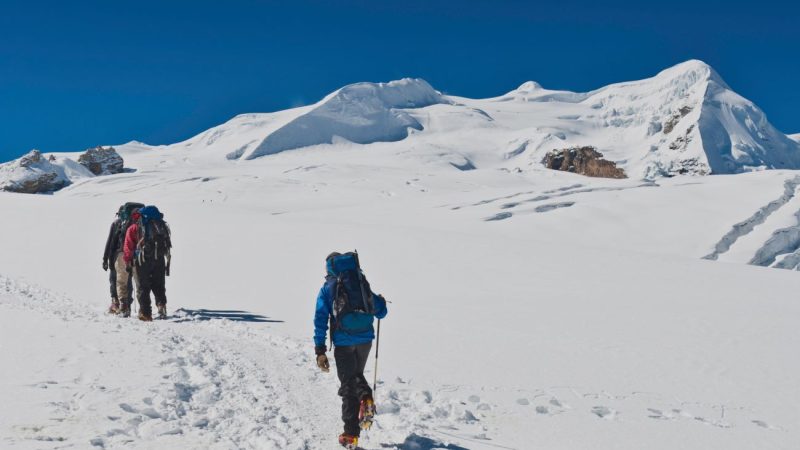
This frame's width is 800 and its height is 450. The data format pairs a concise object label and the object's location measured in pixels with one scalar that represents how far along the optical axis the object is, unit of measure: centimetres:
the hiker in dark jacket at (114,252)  1219
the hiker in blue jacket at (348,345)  575
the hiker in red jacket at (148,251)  1151
